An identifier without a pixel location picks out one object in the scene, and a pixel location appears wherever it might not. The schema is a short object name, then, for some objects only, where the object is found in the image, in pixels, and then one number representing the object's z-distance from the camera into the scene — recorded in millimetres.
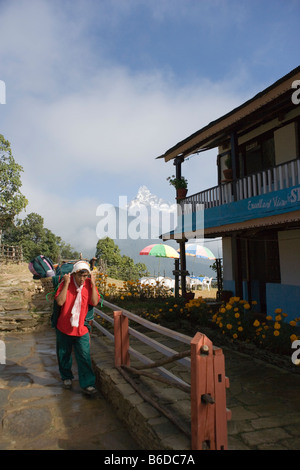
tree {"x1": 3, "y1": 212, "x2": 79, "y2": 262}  40250
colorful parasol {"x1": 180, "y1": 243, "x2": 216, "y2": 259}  21470
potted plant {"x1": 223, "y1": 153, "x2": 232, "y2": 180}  10032
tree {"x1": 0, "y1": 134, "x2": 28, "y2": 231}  26234
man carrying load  4375
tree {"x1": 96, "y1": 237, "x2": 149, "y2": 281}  34656
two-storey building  7453
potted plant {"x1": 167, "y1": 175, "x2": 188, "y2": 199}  11625
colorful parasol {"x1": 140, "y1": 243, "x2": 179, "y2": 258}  17297
